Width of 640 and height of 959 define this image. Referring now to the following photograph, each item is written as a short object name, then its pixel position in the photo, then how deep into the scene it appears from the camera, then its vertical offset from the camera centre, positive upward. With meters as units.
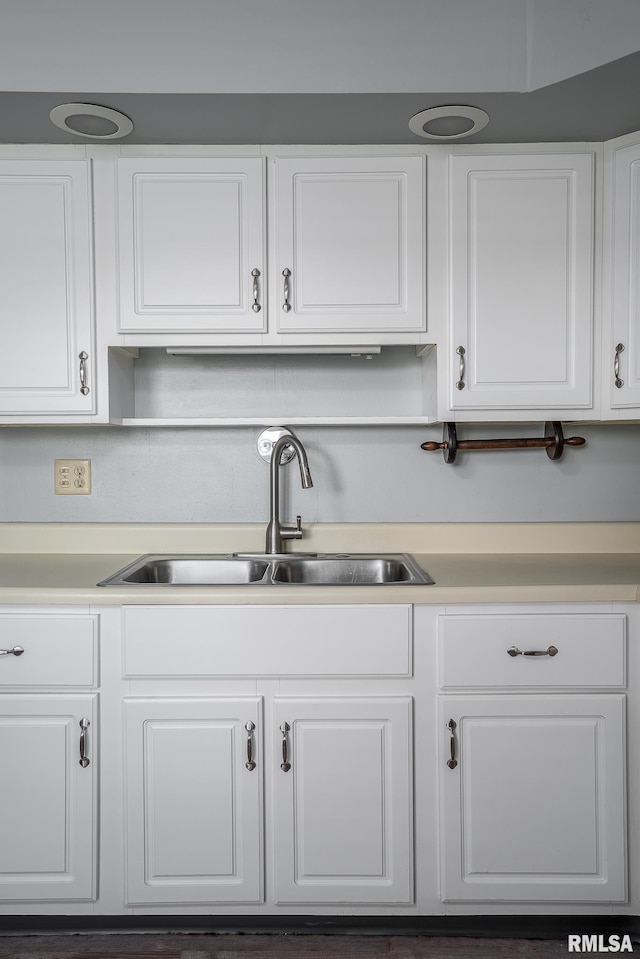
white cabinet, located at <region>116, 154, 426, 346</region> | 1.91 +0.62
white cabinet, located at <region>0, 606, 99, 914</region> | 1.65 -0.69
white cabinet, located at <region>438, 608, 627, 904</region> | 1.65 -0.72
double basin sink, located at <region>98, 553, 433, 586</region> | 2.09 -0.33
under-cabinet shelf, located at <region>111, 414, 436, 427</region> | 2.08 +0.13
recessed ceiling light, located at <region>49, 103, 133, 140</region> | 1.69 +0.89
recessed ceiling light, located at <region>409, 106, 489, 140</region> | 1.73 +0.90
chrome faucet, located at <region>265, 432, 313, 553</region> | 2.10 -0.13
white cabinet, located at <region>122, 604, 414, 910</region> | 1.64 -0.71
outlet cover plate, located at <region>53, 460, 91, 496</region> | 2.26 -0.05
